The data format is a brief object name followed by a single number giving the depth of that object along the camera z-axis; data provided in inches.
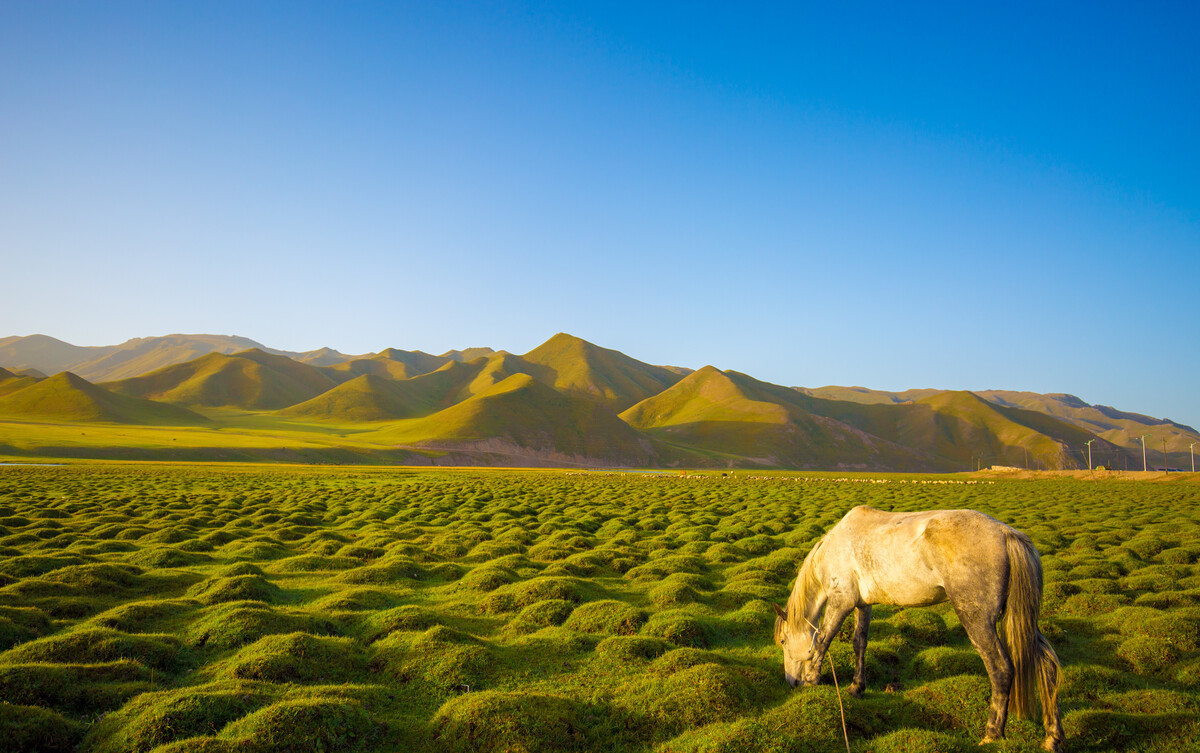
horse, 303.6
